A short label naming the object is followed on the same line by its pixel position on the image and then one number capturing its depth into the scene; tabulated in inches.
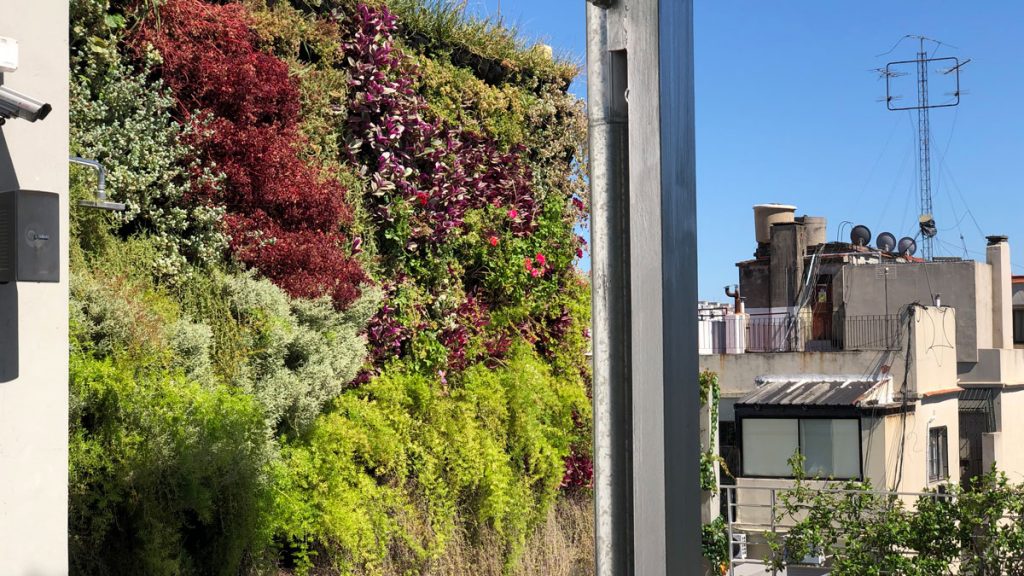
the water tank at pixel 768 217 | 1026.1
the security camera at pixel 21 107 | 110.2
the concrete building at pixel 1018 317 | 1107.2
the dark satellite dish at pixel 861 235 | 989.8
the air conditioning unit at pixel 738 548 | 498.5
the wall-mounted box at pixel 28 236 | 114.1
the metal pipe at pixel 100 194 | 140.4
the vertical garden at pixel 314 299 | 150.5
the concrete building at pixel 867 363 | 690.2
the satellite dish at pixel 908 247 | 967.6
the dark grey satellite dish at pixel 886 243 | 986.1
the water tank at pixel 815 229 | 1005.8
